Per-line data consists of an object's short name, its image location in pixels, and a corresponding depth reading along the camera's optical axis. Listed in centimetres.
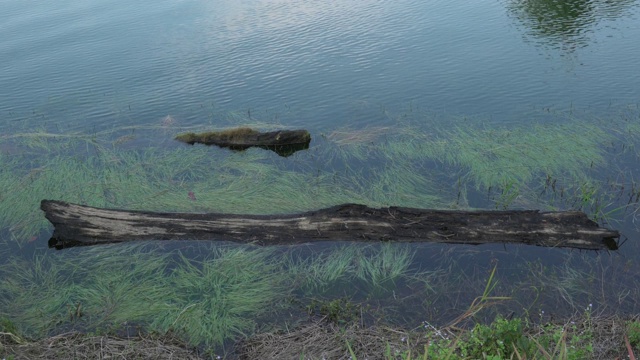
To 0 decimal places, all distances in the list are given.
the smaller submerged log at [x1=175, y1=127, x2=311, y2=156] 905
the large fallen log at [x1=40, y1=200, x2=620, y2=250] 608
